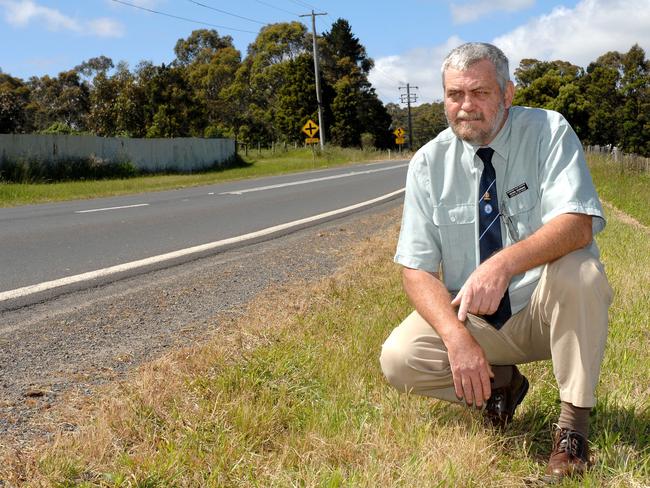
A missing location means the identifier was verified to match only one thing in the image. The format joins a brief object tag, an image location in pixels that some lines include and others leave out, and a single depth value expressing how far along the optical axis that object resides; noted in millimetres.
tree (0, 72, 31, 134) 34625
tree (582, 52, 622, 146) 61688
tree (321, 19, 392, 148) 70125
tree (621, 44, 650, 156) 64125
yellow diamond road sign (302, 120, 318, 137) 42575
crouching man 2504
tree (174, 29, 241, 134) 70125
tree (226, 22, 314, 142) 61219
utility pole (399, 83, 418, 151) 94975
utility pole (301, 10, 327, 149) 48656
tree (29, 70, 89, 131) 73750
